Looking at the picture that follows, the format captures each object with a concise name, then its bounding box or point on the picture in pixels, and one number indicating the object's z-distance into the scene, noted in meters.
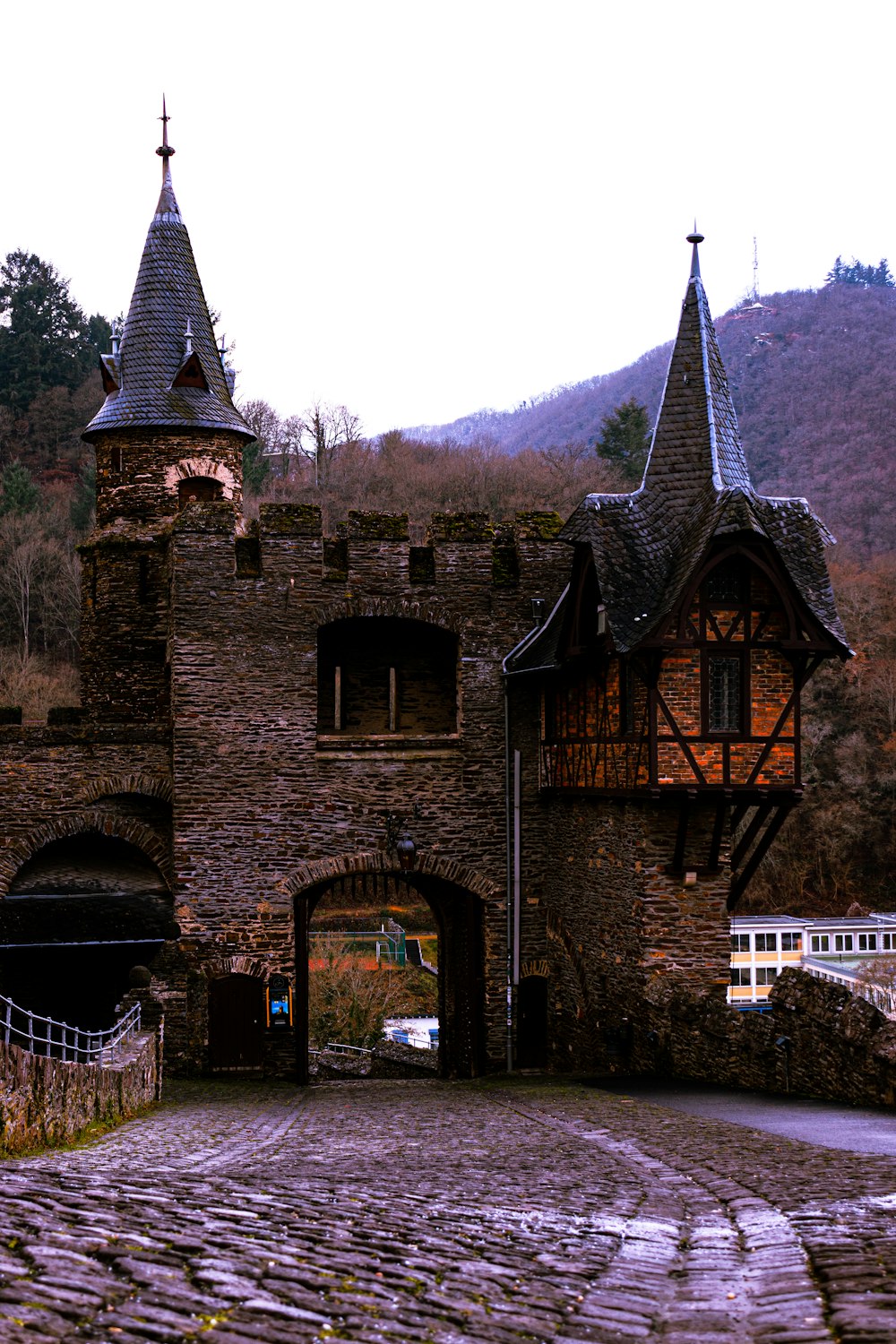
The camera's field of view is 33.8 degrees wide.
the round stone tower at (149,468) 22.33
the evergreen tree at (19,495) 53.59
